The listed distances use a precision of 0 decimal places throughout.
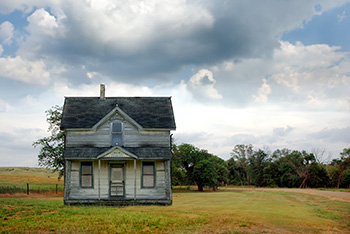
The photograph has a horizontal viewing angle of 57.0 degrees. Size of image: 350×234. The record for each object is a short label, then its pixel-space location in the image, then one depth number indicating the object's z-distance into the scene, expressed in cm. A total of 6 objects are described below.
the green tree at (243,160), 8089
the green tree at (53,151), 4281
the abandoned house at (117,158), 2294
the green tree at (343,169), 5391
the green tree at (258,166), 7519
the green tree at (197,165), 4949
